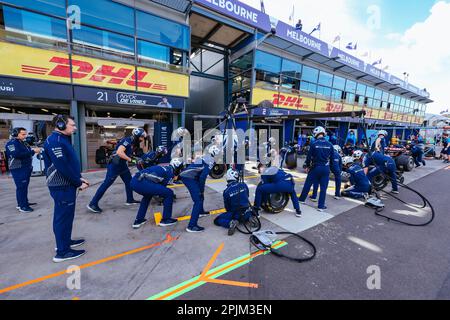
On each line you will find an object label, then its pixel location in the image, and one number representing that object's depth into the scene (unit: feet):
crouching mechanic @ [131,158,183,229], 11.86
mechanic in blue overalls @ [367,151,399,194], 20.20
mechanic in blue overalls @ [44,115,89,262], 8.54
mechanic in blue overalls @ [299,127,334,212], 15.71
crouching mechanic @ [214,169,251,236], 12.17
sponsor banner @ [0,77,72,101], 21.74
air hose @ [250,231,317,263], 9.61
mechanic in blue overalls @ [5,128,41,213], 13.64
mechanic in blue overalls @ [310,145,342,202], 17.99
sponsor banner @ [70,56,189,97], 25.07
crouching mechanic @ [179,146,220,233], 12.00
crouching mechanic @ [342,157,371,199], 18.44
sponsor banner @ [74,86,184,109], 25.57
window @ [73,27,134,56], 25.36
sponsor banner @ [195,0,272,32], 31.30
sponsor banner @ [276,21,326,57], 39.02
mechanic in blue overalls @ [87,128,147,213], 14.53
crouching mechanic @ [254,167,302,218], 13.99
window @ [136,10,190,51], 28.68
